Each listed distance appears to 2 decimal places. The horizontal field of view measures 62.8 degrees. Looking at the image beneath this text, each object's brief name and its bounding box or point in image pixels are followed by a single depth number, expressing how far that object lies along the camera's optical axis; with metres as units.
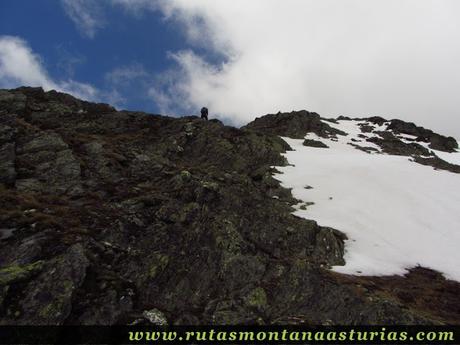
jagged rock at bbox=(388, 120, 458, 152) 95.88
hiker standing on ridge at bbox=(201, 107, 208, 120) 56.06
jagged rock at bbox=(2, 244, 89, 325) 14.67
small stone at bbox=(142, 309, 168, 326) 15.75
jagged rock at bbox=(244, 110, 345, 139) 86.27
